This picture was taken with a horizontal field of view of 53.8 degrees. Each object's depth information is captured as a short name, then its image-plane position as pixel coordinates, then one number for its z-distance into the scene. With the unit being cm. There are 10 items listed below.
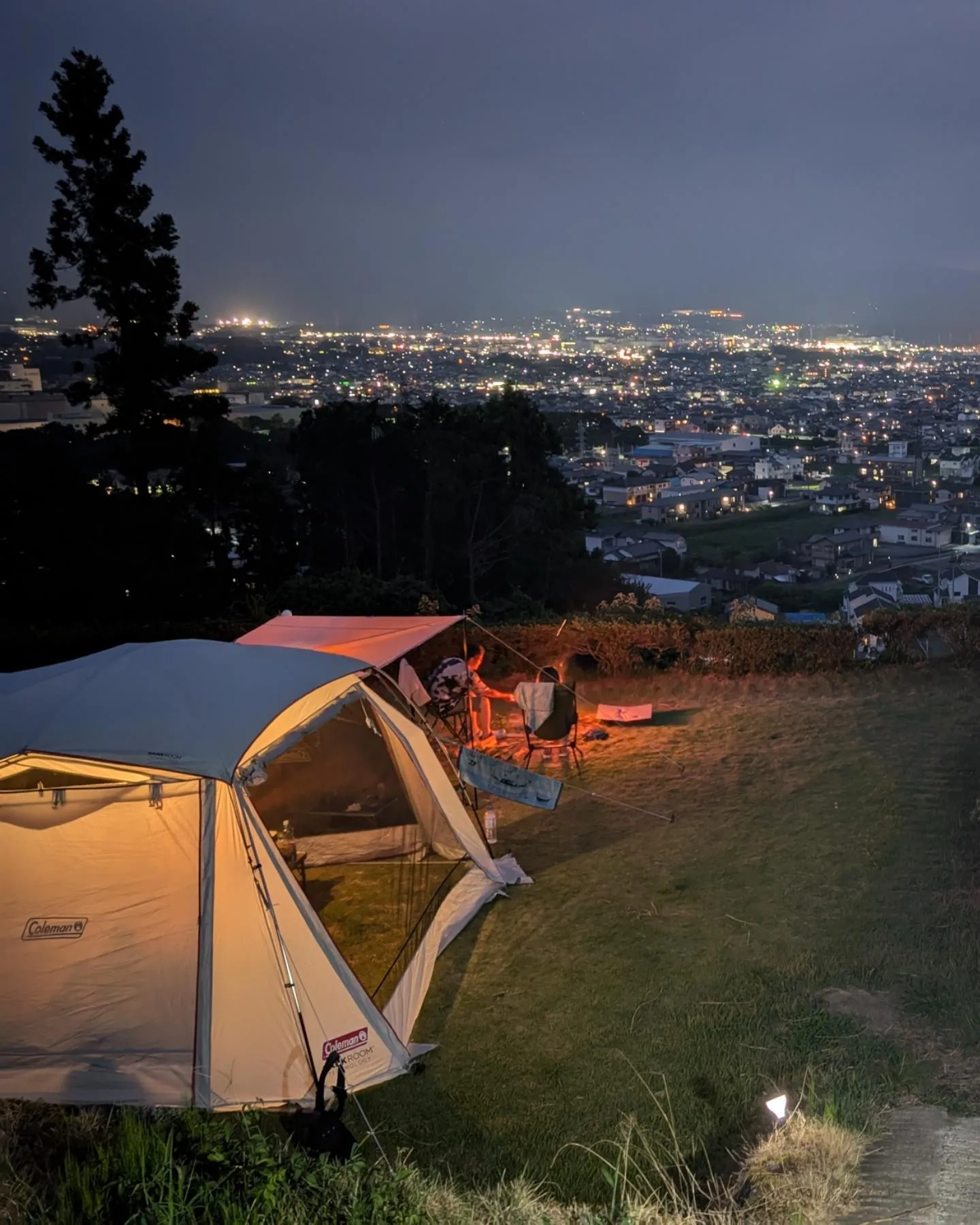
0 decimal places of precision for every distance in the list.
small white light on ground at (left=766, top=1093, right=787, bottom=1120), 387
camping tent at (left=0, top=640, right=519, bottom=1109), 438
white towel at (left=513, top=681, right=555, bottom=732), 866
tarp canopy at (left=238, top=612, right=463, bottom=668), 808
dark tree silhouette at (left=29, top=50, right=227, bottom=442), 1777
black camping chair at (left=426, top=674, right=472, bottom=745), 927
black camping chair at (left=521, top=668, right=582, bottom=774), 872
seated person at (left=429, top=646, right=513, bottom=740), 927
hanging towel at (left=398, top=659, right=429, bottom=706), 896
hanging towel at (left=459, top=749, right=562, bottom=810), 693
